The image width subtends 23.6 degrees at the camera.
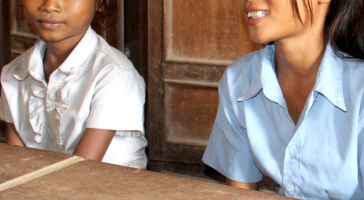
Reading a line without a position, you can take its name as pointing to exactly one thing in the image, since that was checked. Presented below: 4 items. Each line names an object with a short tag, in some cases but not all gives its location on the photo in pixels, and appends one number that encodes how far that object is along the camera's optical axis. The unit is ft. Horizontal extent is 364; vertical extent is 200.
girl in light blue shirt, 4.85
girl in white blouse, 5.80
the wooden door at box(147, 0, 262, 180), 7.57
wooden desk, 4.17
